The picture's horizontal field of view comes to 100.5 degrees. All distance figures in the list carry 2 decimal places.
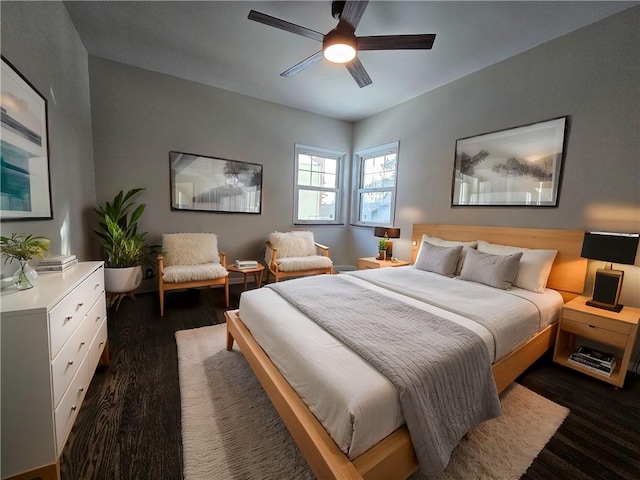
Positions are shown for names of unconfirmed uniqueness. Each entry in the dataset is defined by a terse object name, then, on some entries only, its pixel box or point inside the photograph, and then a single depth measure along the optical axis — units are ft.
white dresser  3.41
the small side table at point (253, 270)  11.63
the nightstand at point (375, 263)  12.17
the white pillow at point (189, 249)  11.00
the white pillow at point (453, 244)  9.62
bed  3.32
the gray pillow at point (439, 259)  9.45
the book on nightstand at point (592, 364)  6.51
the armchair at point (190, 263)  9.71
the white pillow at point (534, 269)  7.76
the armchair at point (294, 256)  12.14
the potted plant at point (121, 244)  9.43
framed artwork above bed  8.31
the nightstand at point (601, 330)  6.15
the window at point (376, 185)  14.08
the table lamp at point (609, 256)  6.24
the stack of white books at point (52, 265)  5.24
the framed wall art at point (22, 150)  4.67
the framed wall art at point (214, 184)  12.00
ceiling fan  6.05
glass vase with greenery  4.29
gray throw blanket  3.59
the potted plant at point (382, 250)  13.18
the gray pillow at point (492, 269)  7.88
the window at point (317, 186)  15.28
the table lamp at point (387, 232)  12.78
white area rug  4.16
